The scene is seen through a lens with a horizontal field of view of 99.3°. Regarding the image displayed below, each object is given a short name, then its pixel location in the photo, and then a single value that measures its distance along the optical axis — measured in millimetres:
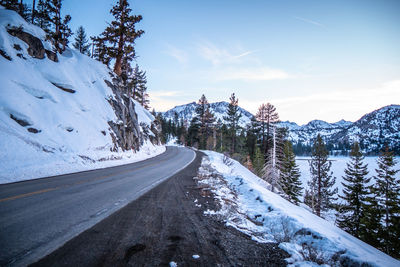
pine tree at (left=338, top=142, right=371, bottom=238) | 19358
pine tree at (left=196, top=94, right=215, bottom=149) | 45312
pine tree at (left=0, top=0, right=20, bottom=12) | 22619
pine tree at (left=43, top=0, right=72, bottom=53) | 18172
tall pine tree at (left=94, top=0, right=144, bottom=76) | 21234
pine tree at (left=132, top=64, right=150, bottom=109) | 41375
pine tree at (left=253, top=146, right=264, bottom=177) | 30800
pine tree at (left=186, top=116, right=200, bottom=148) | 48156
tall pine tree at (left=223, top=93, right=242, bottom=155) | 36525
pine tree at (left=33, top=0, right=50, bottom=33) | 17922
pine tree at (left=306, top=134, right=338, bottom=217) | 22688
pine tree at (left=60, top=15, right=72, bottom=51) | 18666
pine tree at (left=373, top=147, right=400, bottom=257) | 15992
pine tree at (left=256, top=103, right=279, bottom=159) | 32406
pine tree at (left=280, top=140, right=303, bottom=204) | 23794
